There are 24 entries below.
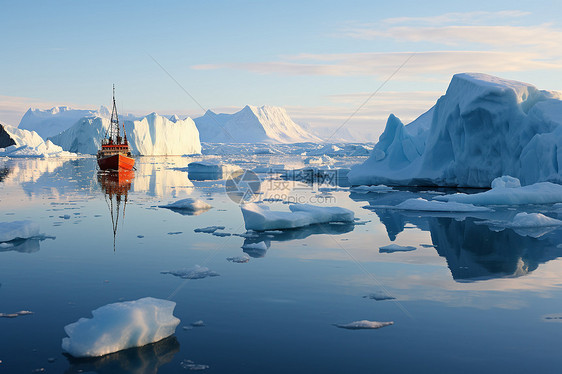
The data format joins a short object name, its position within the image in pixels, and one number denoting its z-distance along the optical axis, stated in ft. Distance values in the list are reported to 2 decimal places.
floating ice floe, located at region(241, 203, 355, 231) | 37.78
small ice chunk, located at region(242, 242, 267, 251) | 31.50
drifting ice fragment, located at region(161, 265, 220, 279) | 24.56
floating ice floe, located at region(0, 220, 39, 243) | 33.12
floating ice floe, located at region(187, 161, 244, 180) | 117.35
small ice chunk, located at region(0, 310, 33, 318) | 18.72
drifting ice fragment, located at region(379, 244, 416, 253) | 31.62
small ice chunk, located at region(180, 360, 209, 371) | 14.55
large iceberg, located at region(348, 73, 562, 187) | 65.87
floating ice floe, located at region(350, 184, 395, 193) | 76.95
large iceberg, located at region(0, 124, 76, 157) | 243.81
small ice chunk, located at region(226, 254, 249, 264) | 28.22
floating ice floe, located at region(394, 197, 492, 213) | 49.32
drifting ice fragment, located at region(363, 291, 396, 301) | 21.11
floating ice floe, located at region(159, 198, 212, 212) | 51.34
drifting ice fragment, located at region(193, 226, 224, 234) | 38.17
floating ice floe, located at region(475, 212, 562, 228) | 39.96
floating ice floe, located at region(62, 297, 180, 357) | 15.35
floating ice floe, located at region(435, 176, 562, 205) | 54.08
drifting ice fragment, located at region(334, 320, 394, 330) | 17.74
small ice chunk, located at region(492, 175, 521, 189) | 59.21
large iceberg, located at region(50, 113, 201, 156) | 246.88
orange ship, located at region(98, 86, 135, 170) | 118.93
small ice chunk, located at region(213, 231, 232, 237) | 36.67
